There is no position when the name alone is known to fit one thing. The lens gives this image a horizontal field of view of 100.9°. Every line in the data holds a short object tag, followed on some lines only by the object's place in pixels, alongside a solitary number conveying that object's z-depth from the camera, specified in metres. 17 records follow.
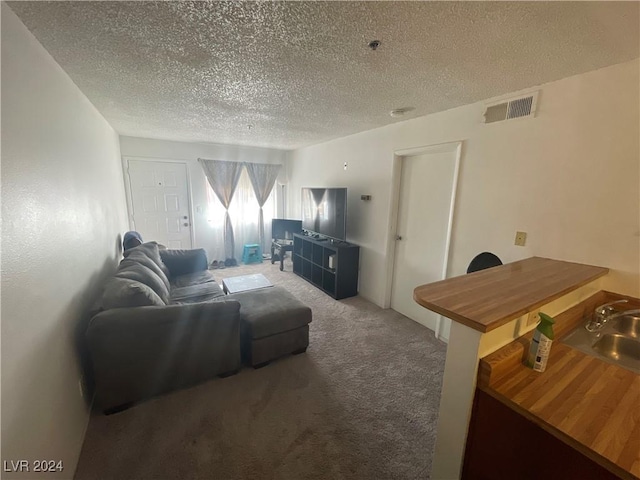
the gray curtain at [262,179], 5.48
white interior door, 2.75
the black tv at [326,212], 3.81
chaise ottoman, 2.26
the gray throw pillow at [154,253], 3.04
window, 5.30
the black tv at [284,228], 5.29
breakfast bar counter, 1.00
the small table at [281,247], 5.11
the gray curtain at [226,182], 5.06
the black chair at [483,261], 2.26
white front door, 4.59
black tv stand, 3.75
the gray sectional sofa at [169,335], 1.74
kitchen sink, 1.39
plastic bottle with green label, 1.06
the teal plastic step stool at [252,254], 5.48
